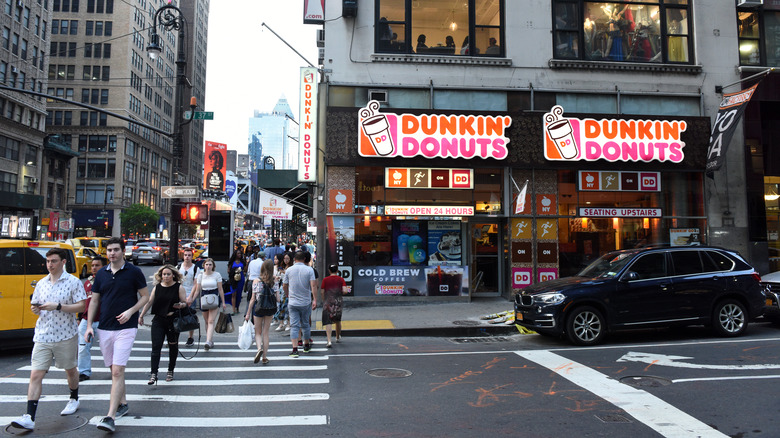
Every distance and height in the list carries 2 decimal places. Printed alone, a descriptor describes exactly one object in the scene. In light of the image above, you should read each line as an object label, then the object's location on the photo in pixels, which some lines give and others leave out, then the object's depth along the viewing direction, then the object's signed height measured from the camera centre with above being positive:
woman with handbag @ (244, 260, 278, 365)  8.09 -0.87
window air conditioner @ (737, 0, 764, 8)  16.31 +8.70
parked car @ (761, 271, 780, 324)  10.27 -0.94
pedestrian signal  12.98 +1.16
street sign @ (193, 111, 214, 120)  14.13 +4.27
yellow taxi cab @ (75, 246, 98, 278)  21.39 -0.23
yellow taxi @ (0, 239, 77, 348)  7.91 -0.52
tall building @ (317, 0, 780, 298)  14.67 +3.67
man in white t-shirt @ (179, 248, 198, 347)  9.68 -0.38
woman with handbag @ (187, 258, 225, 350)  9.28 -0.72
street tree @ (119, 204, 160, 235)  67.19 +5.14
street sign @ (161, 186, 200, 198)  12.87 +1.75
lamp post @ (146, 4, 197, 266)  12.84 +4.24
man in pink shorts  5.05 -0.59
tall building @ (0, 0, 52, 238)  47.41 +15.93
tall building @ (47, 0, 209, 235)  68.12 +23.45
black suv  8.92 -0.83
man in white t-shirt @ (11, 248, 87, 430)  4.95 -0.74
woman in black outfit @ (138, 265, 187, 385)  6.52 -0.73
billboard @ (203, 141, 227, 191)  18.69 +3.72
